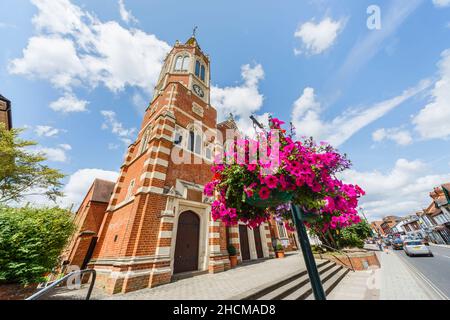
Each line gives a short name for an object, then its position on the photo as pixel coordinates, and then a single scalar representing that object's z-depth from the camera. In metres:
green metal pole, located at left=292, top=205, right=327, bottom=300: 1.80
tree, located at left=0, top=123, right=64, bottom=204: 11.89
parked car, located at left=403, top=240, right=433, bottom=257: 16.73
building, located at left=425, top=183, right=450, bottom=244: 31.92
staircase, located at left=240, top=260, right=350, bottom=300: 4.90
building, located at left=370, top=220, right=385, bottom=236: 86.40
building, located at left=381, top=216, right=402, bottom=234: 77.92
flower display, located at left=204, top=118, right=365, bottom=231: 2.25
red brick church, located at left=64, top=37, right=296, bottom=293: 7.08
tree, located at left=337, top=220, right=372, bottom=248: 14.37
